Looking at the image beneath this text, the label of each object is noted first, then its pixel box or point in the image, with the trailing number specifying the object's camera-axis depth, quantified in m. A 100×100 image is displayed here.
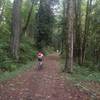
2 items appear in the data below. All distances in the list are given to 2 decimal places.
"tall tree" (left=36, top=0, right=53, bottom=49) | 16.42
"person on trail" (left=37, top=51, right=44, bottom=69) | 7.27
